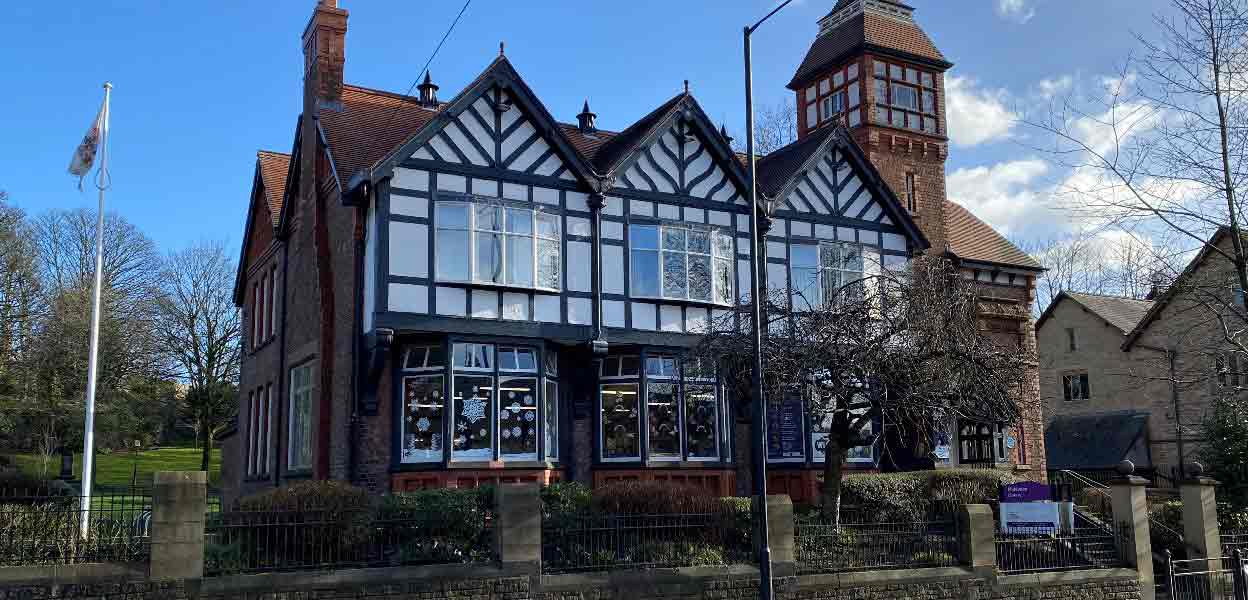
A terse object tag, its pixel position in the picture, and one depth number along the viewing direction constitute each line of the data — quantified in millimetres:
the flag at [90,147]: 20453
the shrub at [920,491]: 22281
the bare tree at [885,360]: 18641
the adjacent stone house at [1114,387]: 40531
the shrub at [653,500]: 17328
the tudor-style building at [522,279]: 20984
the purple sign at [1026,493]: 19906
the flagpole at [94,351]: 18344
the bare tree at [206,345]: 48250
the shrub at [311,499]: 15828
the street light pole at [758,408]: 14758
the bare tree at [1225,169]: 16281
